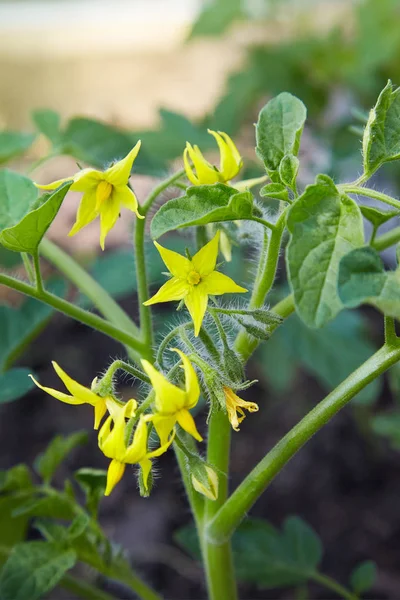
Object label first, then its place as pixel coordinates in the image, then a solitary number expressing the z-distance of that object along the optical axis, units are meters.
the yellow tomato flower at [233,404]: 0.27
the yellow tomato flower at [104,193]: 0.27
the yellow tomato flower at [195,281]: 0.27
